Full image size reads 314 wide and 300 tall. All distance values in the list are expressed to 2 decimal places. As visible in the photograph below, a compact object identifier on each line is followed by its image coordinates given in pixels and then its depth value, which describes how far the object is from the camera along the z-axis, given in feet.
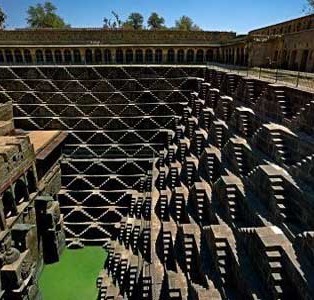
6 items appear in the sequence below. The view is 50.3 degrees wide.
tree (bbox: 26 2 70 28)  164.45
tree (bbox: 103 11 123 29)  170.00
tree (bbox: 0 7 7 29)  141.49
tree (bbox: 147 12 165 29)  187.52
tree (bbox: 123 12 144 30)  189.20
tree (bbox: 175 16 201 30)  181.16
